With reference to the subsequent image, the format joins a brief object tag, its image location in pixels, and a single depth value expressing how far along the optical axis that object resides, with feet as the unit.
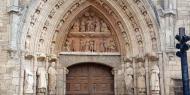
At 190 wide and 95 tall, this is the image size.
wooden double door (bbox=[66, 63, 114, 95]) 30.02
